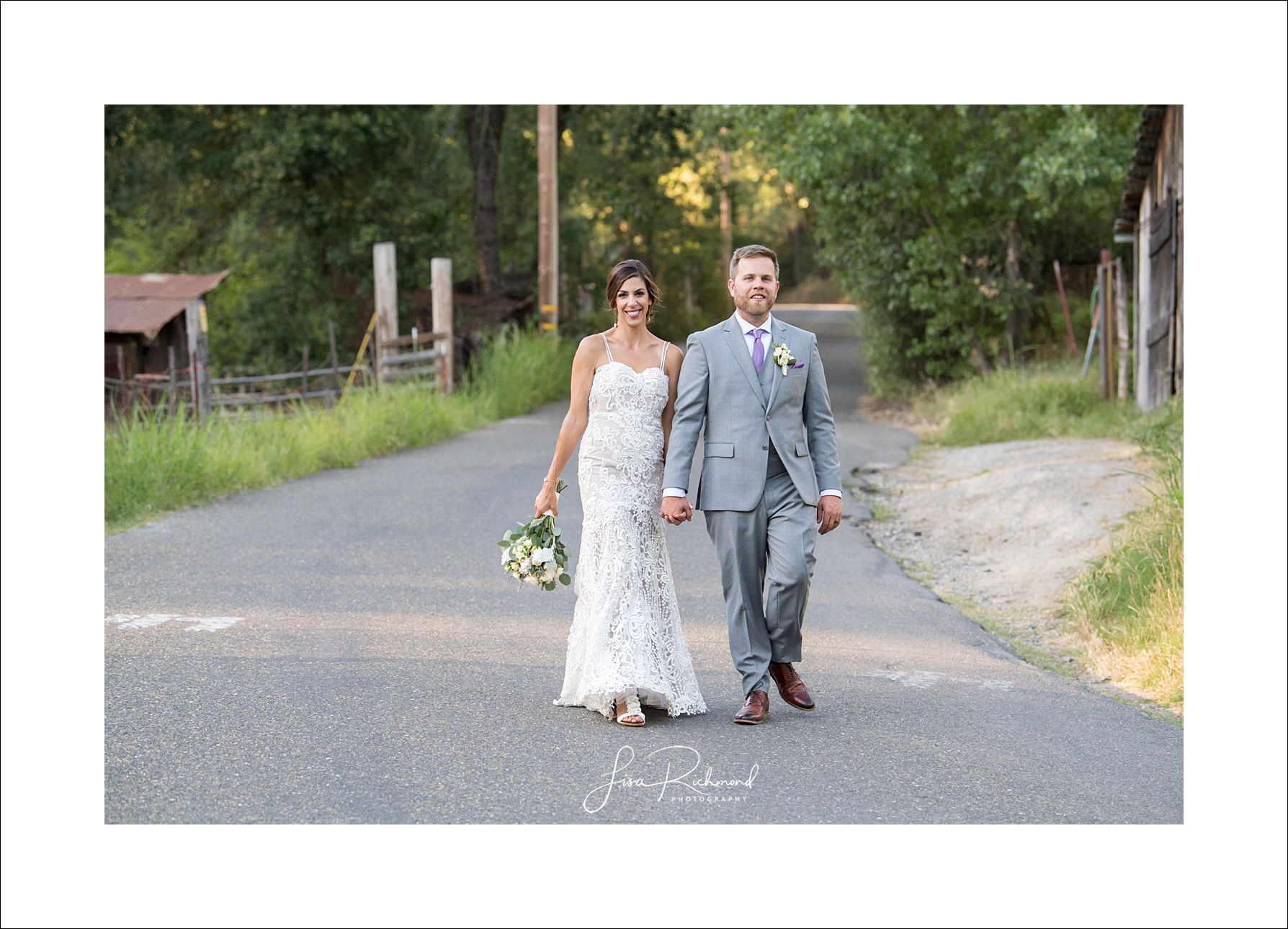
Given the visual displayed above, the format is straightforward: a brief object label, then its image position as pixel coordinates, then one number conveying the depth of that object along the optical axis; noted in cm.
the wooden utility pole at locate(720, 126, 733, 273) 4447
